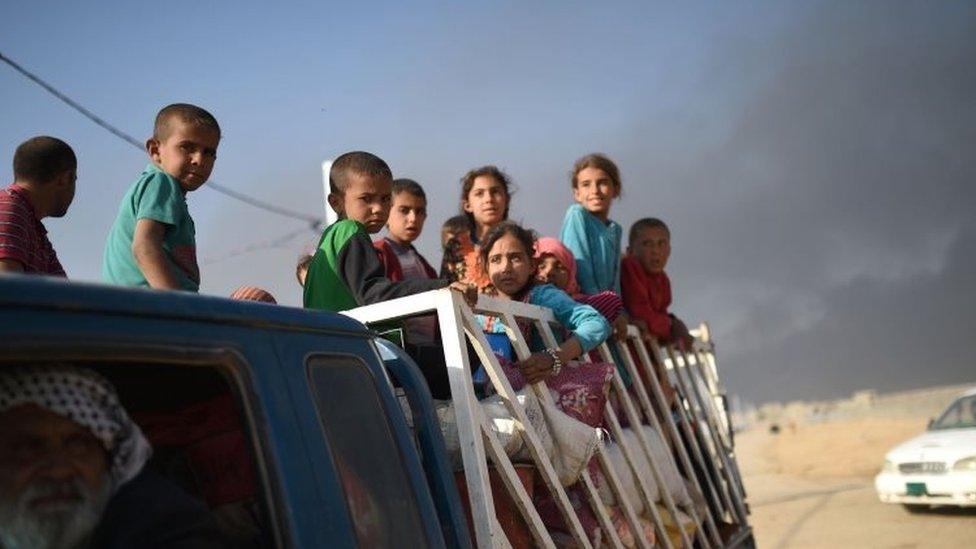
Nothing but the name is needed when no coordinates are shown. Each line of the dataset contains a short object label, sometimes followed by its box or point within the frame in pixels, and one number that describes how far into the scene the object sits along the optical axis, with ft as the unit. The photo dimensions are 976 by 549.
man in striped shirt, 9.70
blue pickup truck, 4.58
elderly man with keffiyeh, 4.52
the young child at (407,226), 14.30
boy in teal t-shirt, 9.55
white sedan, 37.96
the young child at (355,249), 10.17
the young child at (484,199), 17.75
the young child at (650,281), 18.57
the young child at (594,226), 18.24
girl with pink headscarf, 14.48
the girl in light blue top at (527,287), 12.34
